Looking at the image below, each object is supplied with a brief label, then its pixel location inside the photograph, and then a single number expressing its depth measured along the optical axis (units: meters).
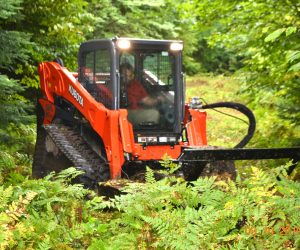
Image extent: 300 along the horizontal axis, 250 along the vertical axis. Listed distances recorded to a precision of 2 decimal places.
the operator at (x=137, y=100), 8.88
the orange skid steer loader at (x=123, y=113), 8.53
